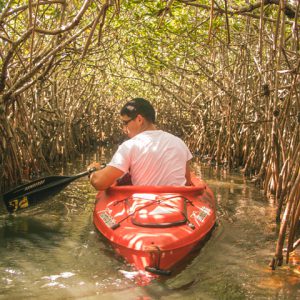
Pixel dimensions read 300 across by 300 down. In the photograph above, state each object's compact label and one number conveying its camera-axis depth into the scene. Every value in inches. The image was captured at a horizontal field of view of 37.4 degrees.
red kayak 121.7
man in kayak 148.2
